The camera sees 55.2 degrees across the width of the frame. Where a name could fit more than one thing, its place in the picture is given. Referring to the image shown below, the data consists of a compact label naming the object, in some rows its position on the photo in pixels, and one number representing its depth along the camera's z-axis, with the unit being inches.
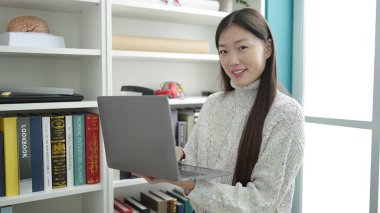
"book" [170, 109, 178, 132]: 75.6
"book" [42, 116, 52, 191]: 60.1
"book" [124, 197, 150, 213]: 70.9
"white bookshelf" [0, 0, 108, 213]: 60.3
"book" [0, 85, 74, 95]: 58.2
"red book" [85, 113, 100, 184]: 63.9
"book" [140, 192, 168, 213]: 72.8
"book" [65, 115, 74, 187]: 62.4
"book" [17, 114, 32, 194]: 58.2
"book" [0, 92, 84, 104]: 55.9
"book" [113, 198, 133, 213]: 68.5
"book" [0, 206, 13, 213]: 56.9
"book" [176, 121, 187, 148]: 75.9
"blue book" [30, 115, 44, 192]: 59.1
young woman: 42.2
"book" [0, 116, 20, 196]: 56.7
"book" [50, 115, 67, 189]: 61.1
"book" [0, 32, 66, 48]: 56.7
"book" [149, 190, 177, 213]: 74.1
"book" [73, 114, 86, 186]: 63.0
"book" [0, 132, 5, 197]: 56.6
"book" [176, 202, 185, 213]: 74.4
